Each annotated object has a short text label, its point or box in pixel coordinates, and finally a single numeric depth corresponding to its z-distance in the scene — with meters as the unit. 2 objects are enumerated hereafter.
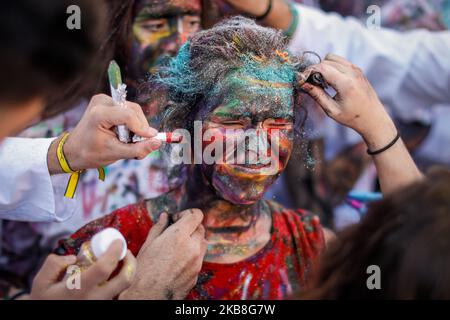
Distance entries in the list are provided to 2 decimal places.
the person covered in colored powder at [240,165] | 1.72
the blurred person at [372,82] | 2.78
